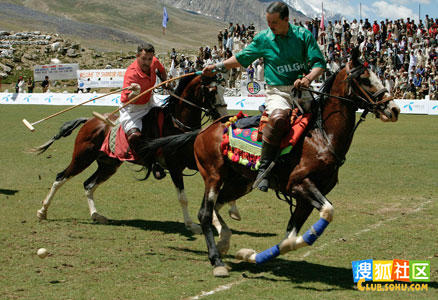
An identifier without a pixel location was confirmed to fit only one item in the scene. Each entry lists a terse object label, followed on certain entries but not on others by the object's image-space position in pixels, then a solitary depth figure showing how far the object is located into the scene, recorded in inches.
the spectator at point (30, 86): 1654.8
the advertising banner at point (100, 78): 1647.4
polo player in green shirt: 275.6
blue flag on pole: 1627.7
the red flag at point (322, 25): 1476.4
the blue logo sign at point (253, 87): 1266.0
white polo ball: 299.6
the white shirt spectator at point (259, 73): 1246.2
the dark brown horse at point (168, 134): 367.9
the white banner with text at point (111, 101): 1116.5
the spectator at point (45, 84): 1712.6
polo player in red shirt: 370.9
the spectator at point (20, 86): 1659.6
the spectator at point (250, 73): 1280.8
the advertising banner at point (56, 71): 1851.6
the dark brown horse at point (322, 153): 264.7
